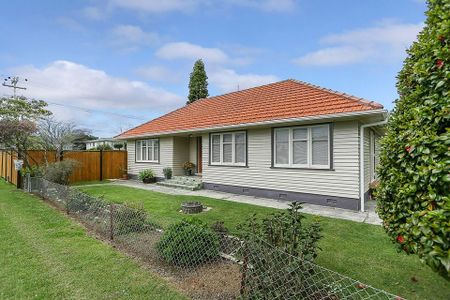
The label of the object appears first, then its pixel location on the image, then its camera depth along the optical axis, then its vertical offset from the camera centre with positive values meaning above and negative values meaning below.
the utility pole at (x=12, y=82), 27.92 +7.11
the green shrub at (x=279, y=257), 2.78 -1.15
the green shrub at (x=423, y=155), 1.76 -0.03
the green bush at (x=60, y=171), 11.89 -0.90
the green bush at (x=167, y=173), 14.41 -1.15
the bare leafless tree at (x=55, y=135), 14.45 +0.90
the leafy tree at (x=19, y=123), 11.26 +1.15
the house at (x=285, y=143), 8.44 +0.31
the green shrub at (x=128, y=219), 5.25 -1.33
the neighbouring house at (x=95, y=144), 37.66 +1.01
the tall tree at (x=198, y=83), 25.23 +6.36
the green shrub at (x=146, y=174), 15.10 -1.27
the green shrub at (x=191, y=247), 4.08 -1.43
